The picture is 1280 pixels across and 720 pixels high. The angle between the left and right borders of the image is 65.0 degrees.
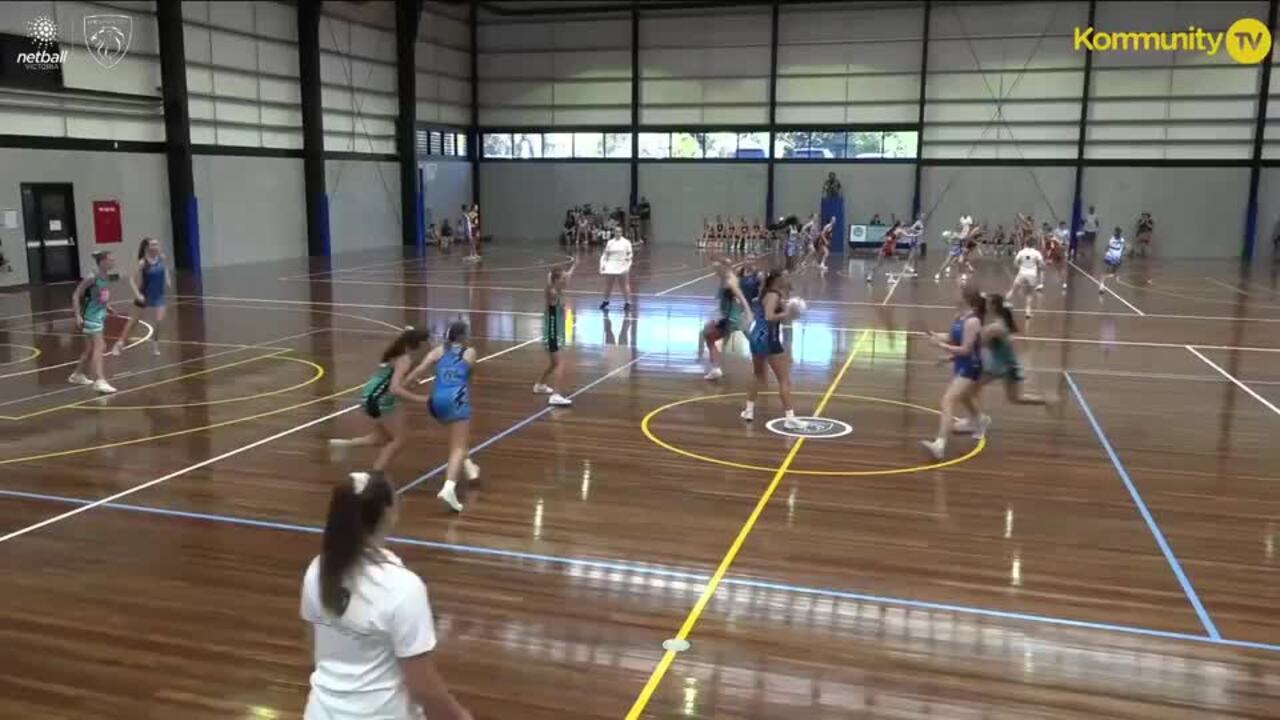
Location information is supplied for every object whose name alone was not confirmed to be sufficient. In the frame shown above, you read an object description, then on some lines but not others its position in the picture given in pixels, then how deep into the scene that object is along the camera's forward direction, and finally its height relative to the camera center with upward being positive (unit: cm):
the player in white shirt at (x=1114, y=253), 2844 -90
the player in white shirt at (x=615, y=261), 2248 -101
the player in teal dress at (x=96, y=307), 1338 -129
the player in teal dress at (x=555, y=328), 1305 -147
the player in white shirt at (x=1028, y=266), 2108 -96
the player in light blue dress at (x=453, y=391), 866 -151
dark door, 2661 -62
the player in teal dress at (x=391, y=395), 876 -162
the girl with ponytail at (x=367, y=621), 330 -133
